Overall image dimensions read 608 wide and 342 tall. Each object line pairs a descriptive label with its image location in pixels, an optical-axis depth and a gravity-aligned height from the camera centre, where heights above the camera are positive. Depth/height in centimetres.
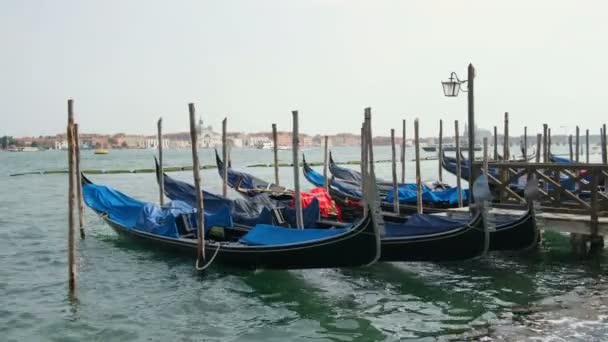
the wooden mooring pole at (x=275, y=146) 1191 +4
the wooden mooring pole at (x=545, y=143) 1262 +3
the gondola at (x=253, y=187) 1163 -78
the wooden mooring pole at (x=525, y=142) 1593 +7
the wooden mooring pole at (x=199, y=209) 712 -67
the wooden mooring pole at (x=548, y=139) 1369 +12
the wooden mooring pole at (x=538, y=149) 1327 -8
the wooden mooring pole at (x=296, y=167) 812 -25
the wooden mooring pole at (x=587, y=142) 1612 +6
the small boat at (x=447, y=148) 6119 -21
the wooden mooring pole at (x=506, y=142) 1269 +7
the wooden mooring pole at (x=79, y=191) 939 -64
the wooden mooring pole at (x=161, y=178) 1127 -50
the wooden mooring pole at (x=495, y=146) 1544 -1
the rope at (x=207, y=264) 706 -127
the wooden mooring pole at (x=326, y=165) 1218 -35
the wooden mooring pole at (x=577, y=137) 1485 +18
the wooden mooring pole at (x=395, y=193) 1010 -74
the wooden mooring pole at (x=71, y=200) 625 -50
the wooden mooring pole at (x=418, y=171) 1007 -41
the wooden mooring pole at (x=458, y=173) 1048 -45
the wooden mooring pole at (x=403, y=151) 1250 -9
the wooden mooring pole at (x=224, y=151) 1151 -4
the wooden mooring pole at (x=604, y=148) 1256 -7
